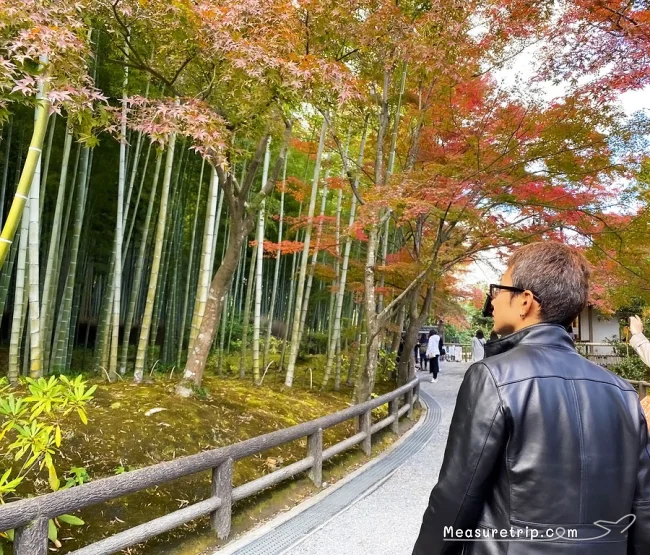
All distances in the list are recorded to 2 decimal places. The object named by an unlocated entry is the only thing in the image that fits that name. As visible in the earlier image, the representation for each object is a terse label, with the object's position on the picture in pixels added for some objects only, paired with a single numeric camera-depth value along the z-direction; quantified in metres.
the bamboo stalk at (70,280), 5.09
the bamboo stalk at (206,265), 4.59
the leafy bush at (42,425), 2.03
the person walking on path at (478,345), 9.94
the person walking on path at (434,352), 11.70
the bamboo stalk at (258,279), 6.52
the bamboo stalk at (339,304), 7.11
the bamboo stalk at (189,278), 7.40
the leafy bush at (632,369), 9.19
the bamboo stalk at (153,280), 4.86
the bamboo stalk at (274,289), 7.56
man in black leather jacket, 0.83
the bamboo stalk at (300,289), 6.71
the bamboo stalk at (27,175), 2.30
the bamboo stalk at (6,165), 5.59
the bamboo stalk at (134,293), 6.17
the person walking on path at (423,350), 15.95
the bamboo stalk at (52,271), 4.91
